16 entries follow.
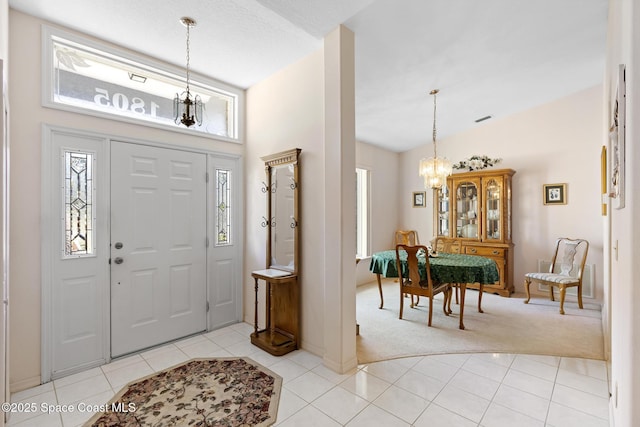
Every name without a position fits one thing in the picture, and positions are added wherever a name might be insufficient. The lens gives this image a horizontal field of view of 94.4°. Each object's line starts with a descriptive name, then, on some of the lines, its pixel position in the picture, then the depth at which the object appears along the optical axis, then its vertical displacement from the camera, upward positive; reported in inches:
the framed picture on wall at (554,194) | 181.6 +12.2
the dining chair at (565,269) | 157.6 -32.5
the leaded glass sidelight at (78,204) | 99.0 +4.0
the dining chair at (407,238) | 215.3 -17.7
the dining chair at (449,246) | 205.2 -22.2
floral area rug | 76.8 -52.9
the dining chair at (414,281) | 136.2 -31.9
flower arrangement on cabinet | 194.2 +34.2
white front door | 109.0 -12.1
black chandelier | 95.4 +45.9
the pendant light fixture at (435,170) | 153.6 +22.8
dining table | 132.6 -25.8
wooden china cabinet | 189.2 -1.5
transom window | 98.5 +50.1
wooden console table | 112.9 -40.6
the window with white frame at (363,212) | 221.9 +1.8
